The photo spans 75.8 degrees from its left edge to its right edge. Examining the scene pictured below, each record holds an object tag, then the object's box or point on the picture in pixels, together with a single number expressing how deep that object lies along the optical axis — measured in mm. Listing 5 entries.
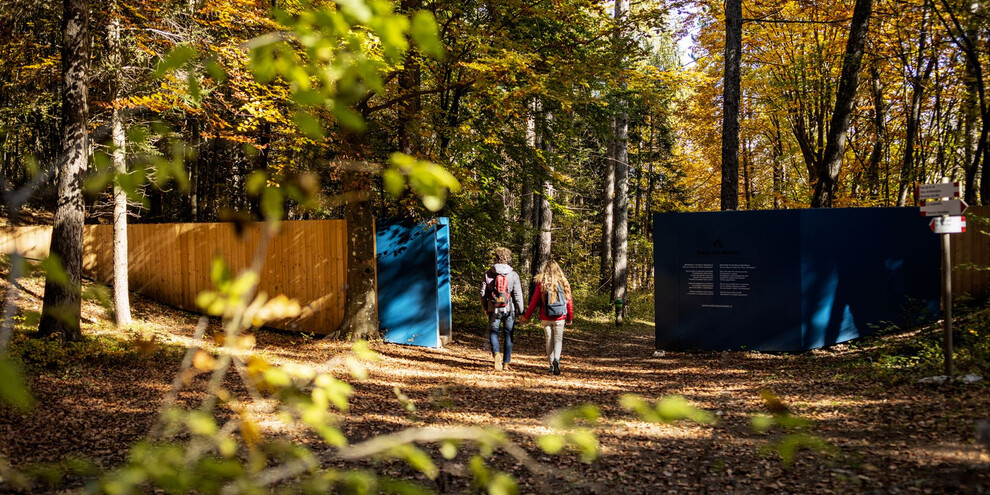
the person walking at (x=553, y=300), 9516
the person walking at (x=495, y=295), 9992
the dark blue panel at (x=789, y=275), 10984
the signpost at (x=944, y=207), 7242
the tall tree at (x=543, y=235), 18422
